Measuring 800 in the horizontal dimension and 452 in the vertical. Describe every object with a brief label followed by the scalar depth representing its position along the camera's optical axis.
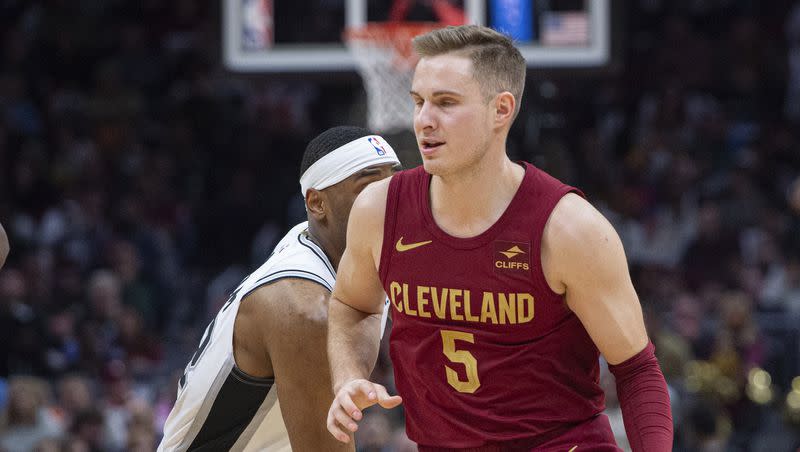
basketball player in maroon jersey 6.94
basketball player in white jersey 7.80
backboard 17.55
